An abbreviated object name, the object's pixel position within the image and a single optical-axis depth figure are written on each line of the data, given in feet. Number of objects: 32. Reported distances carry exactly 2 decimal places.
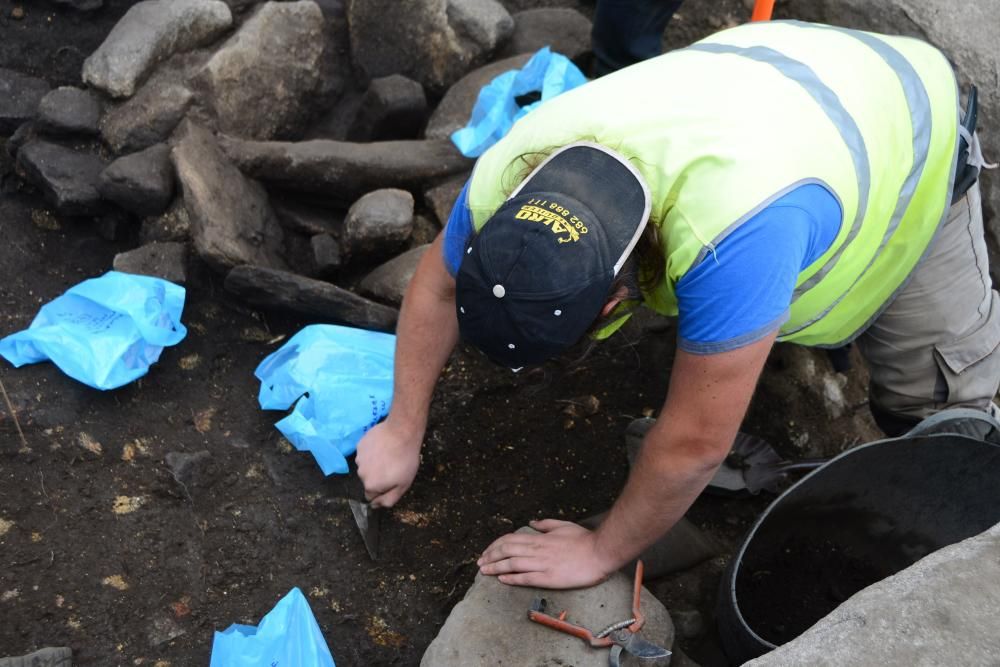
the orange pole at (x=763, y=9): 8.68
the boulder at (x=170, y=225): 9.39
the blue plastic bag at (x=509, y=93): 10.33
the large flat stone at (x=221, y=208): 9.02
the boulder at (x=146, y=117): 9.92
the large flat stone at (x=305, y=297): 8.72
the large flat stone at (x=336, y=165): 9.80
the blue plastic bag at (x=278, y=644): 6.50
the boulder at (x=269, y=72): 10.24
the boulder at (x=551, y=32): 11.66
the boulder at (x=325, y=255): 9.57
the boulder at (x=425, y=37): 11.12
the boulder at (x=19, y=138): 9.86
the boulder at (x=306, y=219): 10.02
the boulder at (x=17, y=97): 9.98
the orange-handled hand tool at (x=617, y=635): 5.91
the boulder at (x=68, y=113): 9.78
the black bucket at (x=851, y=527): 6.51
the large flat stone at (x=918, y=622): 4.56
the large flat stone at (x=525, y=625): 5.99
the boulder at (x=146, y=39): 9.97
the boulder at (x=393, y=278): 9.24
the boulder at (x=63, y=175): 9.39
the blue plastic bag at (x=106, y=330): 8.08
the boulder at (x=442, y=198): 10.00
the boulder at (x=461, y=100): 10.81
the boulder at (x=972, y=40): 9.36
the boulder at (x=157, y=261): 8.95
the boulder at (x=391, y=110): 10.62
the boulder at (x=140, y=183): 9.27
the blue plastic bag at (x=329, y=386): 7.98
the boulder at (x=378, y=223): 9.41
